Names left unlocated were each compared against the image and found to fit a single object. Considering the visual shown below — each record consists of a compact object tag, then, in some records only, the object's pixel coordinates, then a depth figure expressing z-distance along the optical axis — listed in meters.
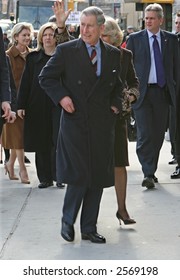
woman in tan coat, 15.88
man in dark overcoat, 10.29
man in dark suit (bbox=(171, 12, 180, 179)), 16.16
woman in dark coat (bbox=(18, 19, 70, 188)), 15.14
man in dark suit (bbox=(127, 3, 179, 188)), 14.94
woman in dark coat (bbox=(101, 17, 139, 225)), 11.29
